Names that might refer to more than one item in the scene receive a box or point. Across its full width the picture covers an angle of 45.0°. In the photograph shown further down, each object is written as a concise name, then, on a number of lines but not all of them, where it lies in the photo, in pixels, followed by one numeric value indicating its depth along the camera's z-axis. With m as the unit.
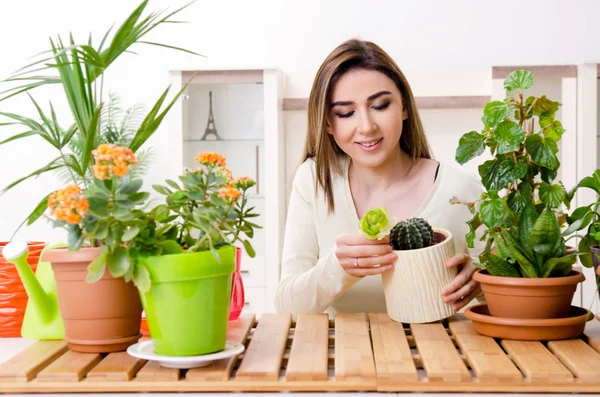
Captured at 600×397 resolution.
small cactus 1.51
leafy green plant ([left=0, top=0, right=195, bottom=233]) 1.35
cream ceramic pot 1.48
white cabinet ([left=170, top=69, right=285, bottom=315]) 4.10
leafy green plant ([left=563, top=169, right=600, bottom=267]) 1.38
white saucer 1.13
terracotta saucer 1.31
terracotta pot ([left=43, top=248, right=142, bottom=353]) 1.23
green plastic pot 1.13
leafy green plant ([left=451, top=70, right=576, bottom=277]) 1.34
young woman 2.05
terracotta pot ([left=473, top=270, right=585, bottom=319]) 1.32
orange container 1.54
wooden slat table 1.09
